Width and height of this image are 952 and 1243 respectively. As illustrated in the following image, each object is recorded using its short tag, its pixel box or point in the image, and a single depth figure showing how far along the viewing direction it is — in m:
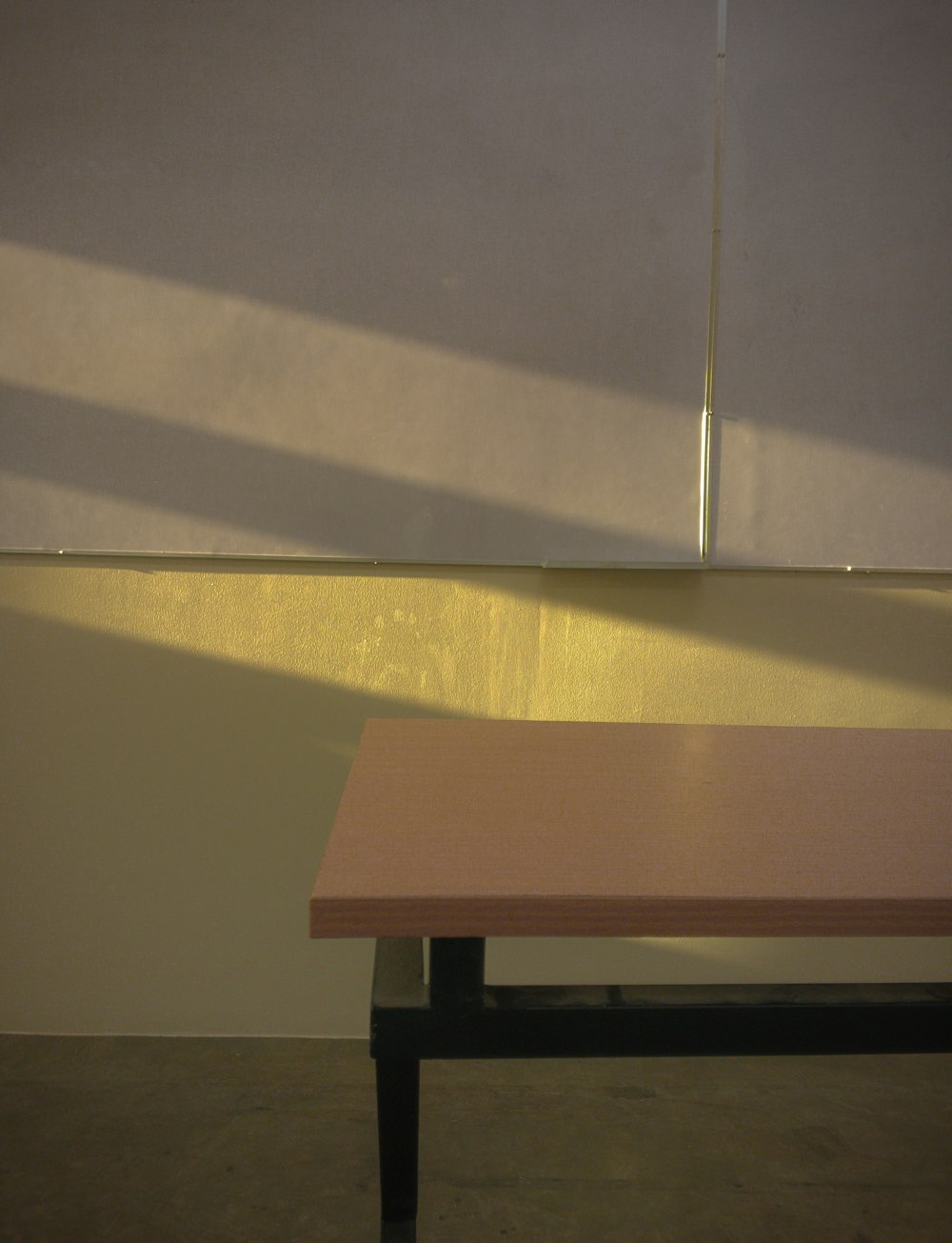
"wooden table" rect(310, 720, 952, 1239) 0.90
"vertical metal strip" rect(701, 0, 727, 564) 2.36
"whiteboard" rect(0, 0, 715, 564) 2.36
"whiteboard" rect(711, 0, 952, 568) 2.38
